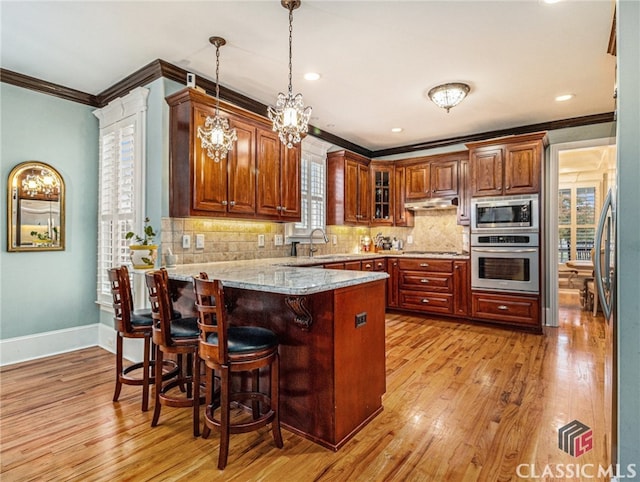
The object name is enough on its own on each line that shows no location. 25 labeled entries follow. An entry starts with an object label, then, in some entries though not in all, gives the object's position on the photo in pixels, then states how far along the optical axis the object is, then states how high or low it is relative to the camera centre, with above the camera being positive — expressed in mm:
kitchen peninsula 1996 -596
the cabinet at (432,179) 5363 +965
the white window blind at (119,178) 3393 +629
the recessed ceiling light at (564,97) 3889 +1600
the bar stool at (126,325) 2436 -598
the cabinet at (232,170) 3180 +710
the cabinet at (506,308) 4402 -878
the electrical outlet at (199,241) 3562 -10
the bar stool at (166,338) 2121 -600
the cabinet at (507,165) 4453 +992
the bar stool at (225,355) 1824 -608
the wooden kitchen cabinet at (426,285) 5077 -663
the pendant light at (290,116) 2379 +855
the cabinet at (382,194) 5957 +785
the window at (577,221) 7750 +445
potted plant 3016 -113
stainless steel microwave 4436 +357
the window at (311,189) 4875 +746
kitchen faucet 4941 +2
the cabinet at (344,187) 5395 +823
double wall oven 4422 -43
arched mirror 3396 +316
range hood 5407 +582
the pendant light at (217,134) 2879 +892
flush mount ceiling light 3617 +1534
